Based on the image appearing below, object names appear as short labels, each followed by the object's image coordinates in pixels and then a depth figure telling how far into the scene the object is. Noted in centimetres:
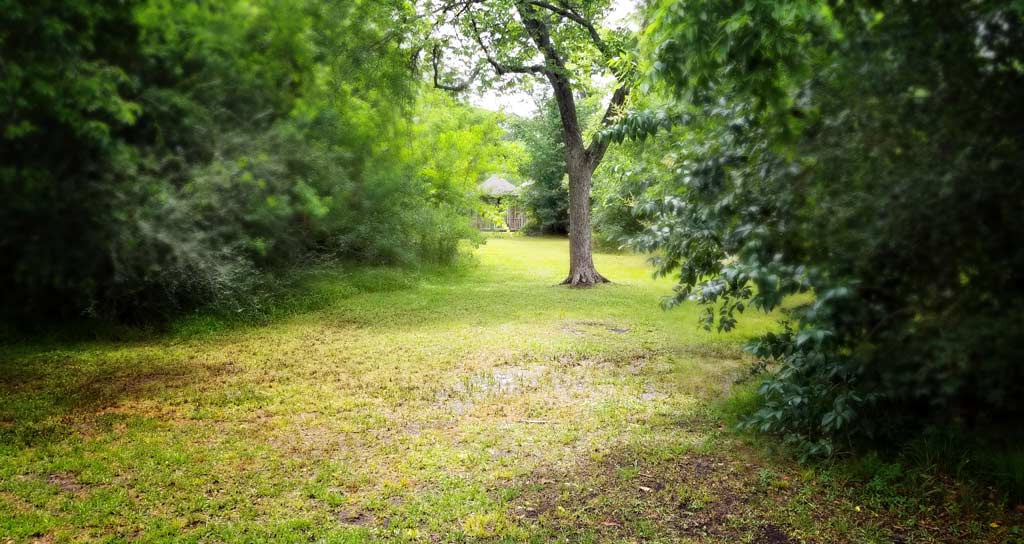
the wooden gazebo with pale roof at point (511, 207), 3344
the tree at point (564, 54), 1145
